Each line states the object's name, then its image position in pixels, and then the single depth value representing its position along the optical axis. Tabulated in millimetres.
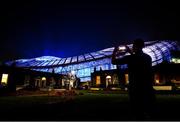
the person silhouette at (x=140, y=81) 1822
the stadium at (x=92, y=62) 28157
